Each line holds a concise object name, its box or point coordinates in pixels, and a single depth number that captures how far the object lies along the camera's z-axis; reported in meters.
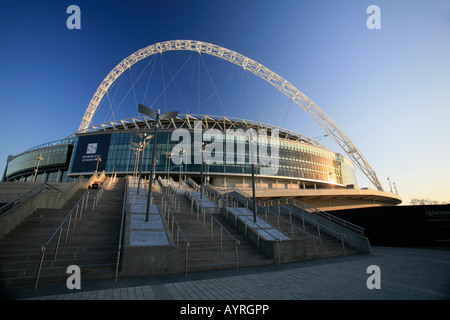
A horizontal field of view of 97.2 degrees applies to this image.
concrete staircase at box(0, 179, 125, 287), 5.86
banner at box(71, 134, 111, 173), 62.06
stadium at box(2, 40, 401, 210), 56.25
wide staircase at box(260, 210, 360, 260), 10.58
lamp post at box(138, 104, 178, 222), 11.48
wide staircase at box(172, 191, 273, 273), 7.82
